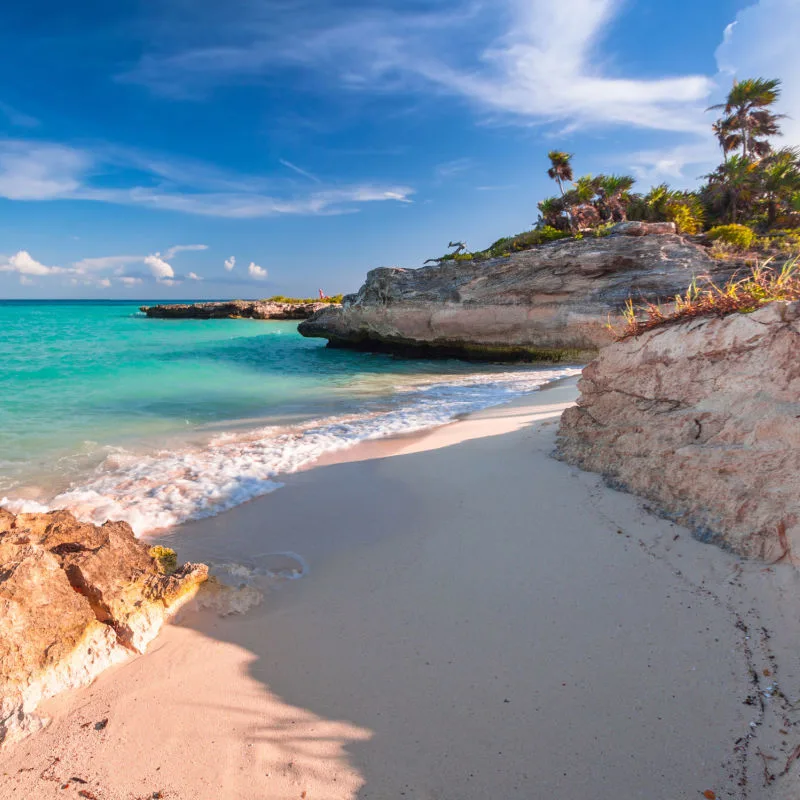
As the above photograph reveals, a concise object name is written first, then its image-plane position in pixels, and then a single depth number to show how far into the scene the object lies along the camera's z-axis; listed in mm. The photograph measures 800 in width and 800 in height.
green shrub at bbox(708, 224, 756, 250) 17938
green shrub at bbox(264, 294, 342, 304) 59531
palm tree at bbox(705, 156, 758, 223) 23266
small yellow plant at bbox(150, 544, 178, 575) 3378
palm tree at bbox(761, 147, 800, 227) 22875
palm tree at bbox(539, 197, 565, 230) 25078
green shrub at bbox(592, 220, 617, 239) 17984
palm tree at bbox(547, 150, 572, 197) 26609
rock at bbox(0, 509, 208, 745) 2248
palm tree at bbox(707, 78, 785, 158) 27253
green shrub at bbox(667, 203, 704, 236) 21984
